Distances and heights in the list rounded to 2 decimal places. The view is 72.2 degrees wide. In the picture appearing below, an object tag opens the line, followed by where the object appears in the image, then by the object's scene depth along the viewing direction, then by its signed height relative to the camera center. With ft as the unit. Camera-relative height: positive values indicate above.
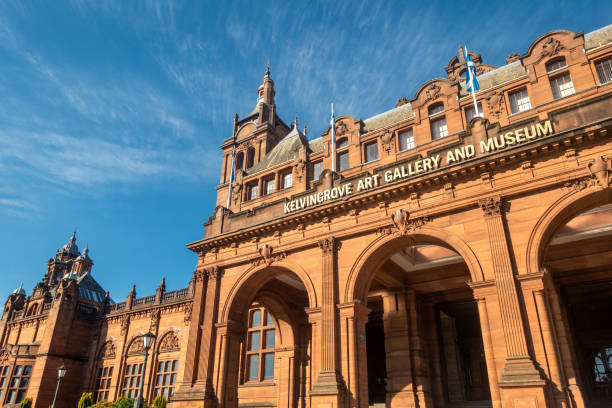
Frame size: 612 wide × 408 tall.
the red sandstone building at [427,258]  53.06 +20.33
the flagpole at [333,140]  94.27 +52.56
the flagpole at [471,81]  76.00 +52.01
